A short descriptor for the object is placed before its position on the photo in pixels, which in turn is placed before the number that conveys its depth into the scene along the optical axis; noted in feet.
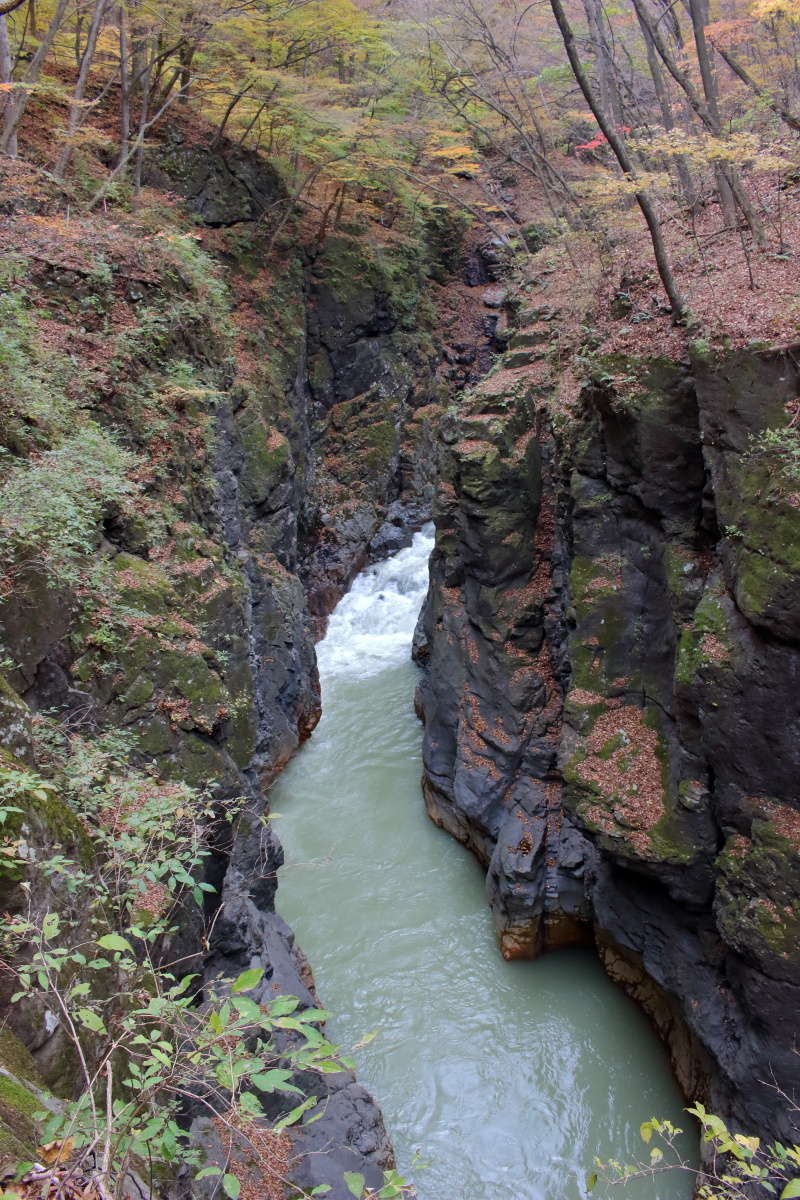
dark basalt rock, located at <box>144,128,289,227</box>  53.11
